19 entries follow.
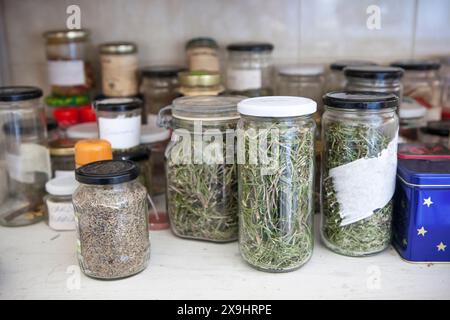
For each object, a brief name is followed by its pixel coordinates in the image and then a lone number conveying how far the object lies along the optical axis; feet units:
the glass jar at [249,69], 3.85
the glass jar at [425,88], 4.05
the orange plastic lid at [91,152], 2.93
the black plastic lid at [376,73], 3.16
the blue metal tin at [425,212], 2.61
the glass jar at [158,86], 3.90
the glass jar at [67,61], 3.99
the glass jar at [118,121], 3.22
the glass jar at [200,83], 3.41
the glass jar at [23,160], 3.44
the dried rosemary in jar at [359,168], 2.63
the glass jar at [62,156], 3.52
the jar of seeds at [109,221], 2.50
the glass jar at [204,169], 2.87
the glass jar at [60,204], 3.18
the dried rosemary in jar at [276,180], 2.50
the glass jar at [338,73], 3.89
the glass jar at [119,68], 3.99
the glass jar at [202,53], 4.06
